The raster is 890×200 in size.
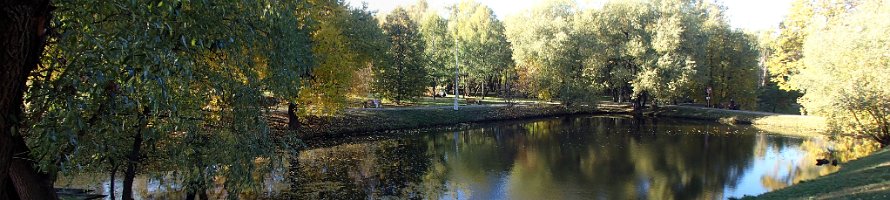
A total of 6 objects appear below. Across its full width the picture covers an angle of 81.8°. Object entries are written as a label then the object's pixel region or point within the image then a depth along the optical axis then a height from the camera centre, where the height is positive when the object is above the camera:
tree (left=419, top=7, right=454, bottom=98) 53.75 +4.85
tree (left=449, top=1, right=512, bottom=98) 54.06 +4.95
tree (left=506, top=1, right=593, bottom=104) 49.53 +3.12
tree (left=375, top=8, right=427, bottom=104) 43.88 +2.23
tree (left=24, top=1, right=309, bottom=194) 6.07 +0.11
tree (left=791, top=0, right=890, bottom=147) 23.36 +0.64
